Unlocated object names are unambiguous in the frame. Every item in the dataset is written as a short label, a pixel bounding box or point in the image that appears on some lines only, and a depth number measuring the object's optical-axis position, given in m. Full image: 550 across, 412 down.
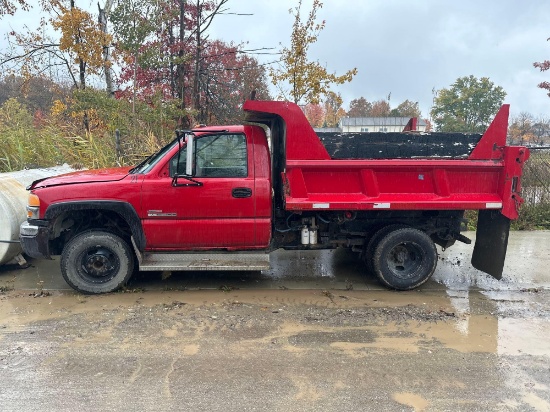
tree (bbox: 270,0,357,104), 13.31
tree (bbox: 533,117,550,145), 32.67
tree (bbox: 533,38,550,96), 16.70
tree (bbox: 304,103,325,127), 42.97
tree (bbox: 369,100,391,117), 63.00
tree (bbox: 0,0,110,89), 13.15
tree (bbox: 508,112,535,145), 34.05
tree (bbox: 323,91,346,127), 14.61
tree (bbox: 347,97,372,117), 69.12
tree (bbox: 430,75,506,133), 46.59
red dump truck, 5.26
